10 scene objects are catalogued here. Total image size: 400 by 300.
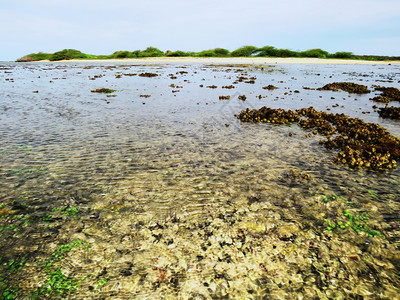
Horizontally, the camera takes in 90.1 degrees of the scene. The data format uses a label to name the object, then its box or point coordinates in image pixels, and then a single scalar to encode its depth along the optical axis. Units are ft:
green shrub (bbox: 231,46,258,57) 426.92
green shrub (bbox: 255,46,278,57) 405.51
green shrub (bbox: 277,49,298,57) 393.09
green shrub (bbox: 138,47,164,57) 452.35
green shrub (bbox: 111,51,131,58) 460.96
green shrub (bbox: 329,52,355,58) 391.10
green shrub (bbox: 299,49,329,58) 385.17
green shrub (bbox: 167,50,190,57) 444.80
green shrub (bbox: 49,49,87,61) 462.19
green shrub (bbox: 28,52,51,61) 481.05
